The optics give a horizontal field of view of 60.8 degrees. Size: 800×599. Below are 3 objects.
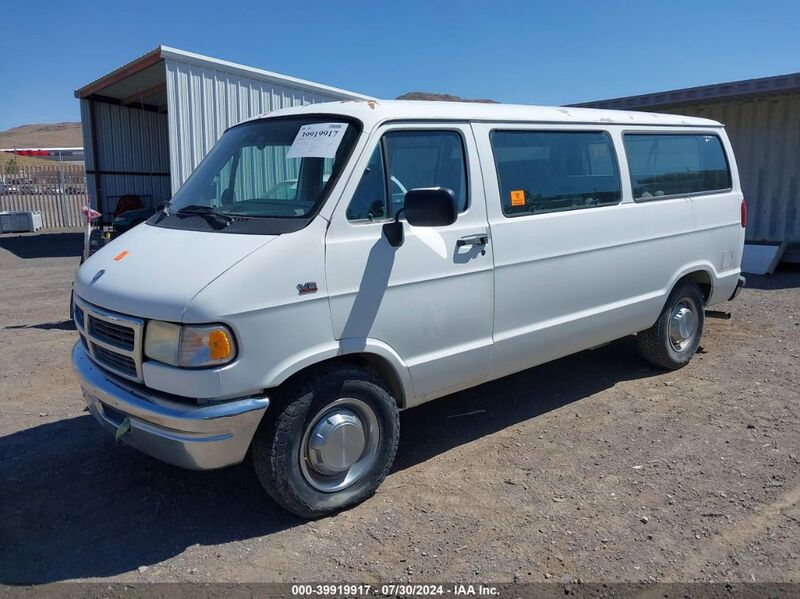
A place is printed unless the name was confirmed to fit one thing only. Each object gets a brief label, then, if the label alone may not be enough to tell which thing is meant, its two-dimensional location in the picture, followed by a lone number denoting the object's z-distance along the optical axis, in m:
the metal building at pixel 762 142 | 11.19
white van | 3.29
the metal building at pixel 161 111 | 11.02
